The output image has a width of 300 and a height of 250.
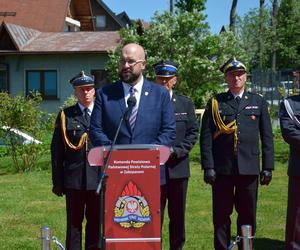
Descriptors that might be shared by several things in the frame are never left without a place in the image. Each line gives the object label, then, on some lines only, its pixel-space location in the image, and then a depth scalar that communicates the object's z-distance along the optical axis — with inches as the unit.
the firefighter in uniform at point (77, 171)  233.8
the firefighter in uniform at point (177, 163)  243.4
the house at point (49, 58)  1107.9
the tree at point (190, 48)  850.1
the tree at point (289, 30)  1708.9
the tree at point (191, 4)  1112.2
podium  173.3
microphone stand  170.1
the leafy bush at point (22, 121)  524.4
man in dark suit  185.5
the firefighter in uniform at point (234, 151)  232.4
